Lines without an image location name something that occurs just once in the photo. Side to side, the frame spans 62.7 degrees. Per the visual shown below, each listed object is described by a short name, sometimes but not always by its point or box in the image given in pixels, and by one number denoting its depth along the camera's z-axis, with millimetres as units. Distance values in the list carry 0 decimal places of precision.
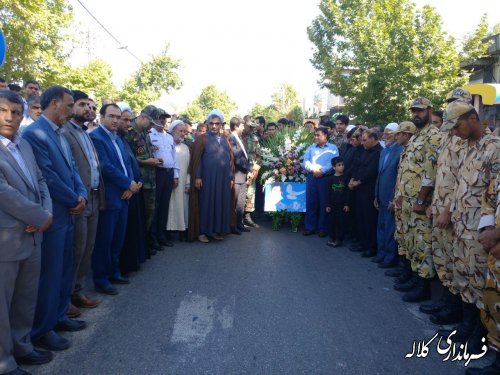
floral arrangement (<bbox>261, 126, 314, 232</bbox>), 8227
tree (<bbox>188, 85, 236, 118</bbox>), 65812
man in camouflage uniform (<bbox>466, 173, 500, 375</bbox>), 2932
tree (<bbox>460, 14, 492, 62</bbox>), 12984
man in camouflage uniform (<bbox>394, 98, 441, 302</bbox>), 4570
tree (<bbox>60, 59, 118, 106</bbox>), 13795
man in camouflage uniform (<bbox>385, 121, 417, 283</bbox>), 5150
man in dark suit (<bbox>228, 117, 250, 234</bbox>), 7857
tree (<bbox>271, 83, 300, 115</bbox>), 57031
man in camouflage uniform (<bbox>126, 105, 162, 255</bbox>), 6008
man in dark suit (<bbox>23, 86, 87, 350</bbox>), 3383
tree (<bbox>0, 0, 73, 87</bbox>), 11711
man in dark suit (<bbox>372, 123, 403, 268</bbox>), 5852
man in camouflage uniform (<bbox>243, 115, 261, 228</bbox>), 8320
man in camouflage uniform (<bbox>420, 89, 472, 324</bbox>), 3936
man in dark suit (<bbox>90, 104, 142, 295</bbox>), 4598
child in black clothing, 7105
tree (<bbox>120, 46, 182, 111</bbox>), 30616
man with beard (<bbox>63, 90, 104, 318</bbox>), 4023
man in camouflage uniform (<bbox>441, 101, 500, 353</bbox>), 3293
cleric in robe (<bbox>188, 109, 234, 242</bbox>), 7176
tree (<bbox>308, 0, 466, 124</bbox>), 12484
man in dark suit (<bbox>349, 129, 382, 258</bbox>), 6578
